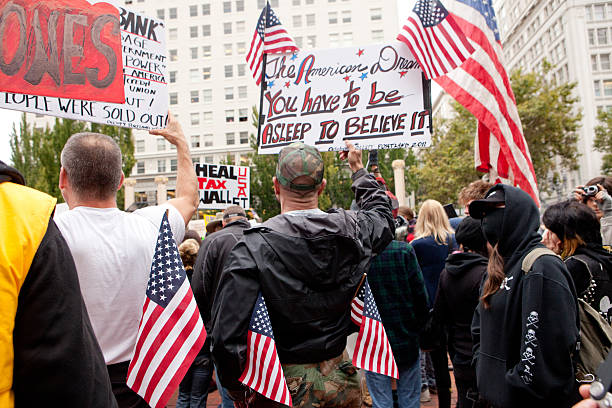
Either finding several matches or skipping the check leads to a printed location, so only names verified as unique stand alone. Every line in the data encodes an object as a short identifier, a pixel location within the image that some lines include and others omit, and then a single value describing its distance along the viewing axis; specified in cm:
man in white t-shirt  230
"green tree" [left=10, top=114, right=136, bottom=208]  2785
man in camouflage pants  241
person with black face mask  226
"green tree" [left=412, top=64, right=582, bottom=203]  2662
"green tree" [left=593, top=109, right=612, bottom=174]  3581
